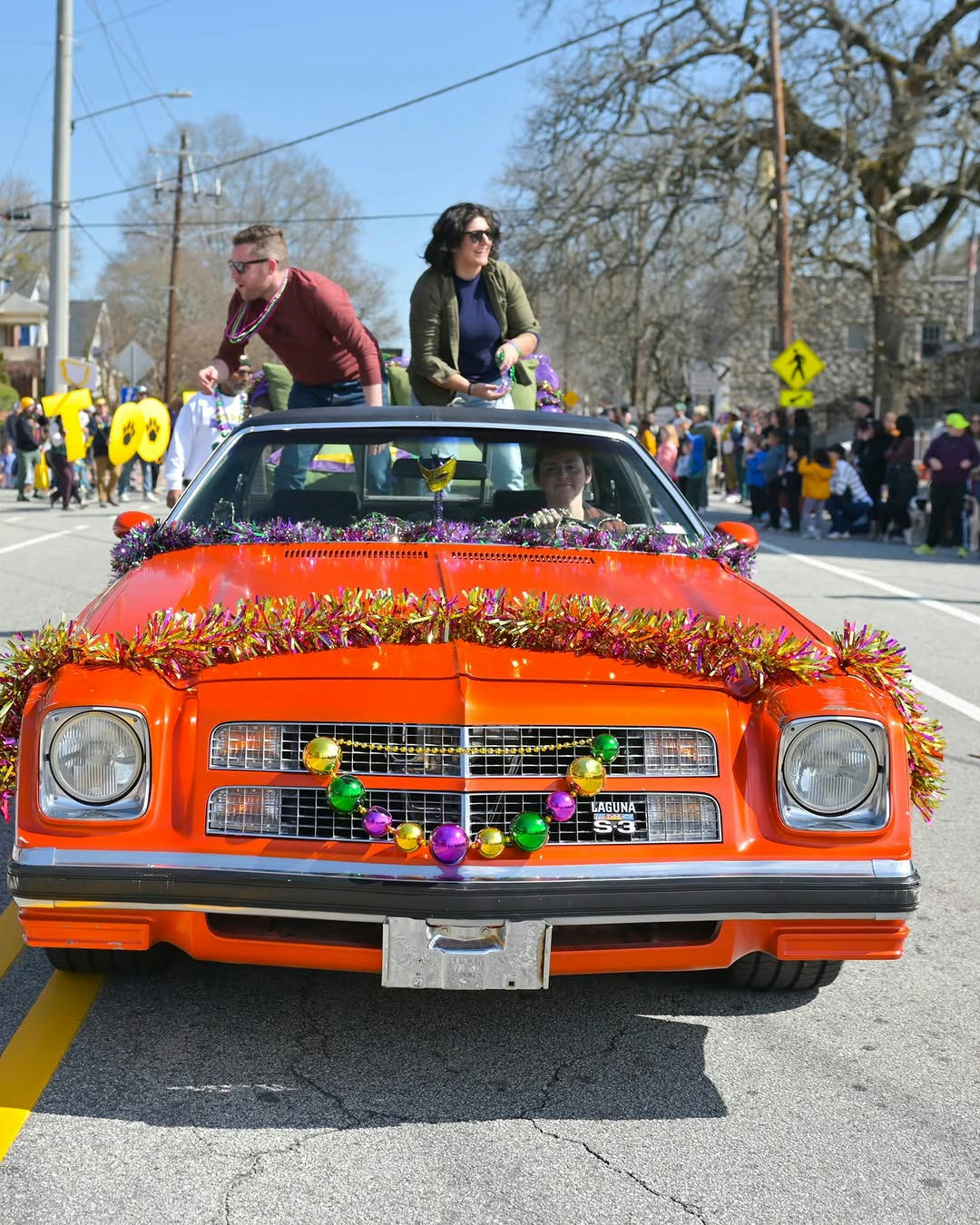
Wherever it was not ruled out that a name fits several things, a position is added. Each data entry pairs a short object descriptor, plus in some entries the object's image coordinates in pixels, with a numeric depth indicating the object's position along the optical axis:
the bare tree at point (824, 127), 30.44
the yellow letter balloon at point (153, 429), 22.02
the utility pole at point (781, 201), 29.56
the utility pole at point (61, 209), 31.20
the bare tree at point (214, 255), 73.06
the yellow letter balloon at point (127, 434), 21.31
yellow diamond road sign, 27.48
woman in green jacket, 6.71
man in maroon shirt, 6.71
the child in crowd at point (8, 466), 35.07
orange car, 3.01
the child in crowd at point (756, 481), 24.50
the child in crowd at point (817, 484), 20.92
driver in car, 4.98
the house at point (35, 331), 80.83
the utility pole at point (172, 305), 45.59
